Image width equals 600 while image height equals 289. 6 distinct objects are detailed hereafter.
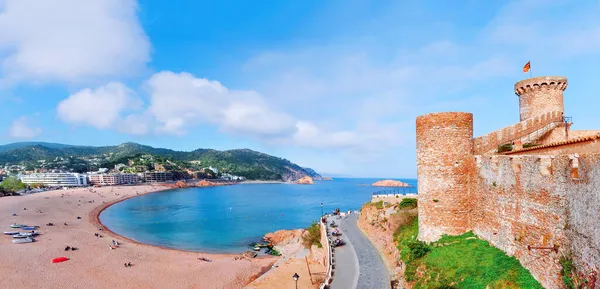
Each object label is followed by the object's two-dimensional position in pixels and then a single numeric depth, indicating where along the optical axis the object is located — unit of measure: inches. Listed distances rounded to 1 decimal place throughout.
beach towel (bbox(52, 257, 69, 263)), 1251.2
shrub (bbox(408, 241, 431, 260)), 549.6
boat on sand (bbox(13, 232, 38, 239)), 1558.1
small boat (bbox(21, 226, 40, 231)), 1745.6
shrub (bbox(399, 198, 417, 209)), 942.1
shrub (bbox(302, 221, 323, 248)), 1280.8
